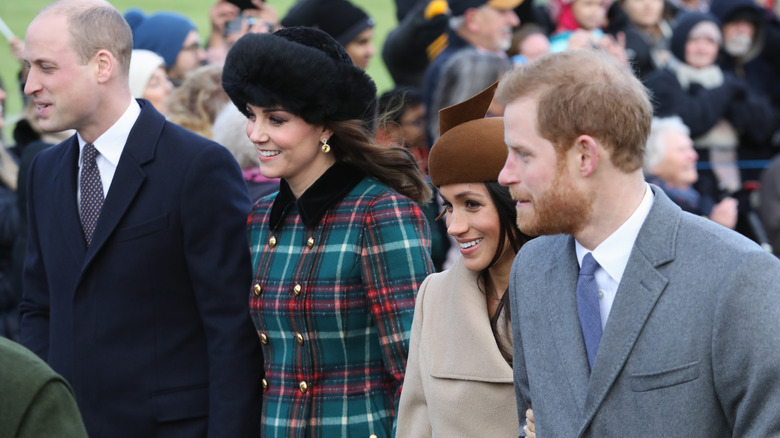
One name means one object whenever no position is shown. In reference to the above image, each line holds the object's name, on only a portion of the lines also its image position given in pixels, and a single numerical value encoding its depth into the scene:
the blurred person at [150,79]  12.27
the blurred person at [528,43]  15.84
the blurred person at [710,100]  17.05
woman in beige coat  6.52
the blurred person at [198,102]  12.14
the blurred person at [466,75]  13.05
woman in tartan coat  7.12
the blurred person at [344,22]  13.95
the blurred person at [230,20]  15.55
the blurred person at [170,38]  14.99
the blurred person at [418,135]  12.16
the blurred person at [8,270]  12.50
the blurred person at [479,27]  15.09
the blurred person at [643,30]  18.25
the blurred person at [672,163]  13.90
